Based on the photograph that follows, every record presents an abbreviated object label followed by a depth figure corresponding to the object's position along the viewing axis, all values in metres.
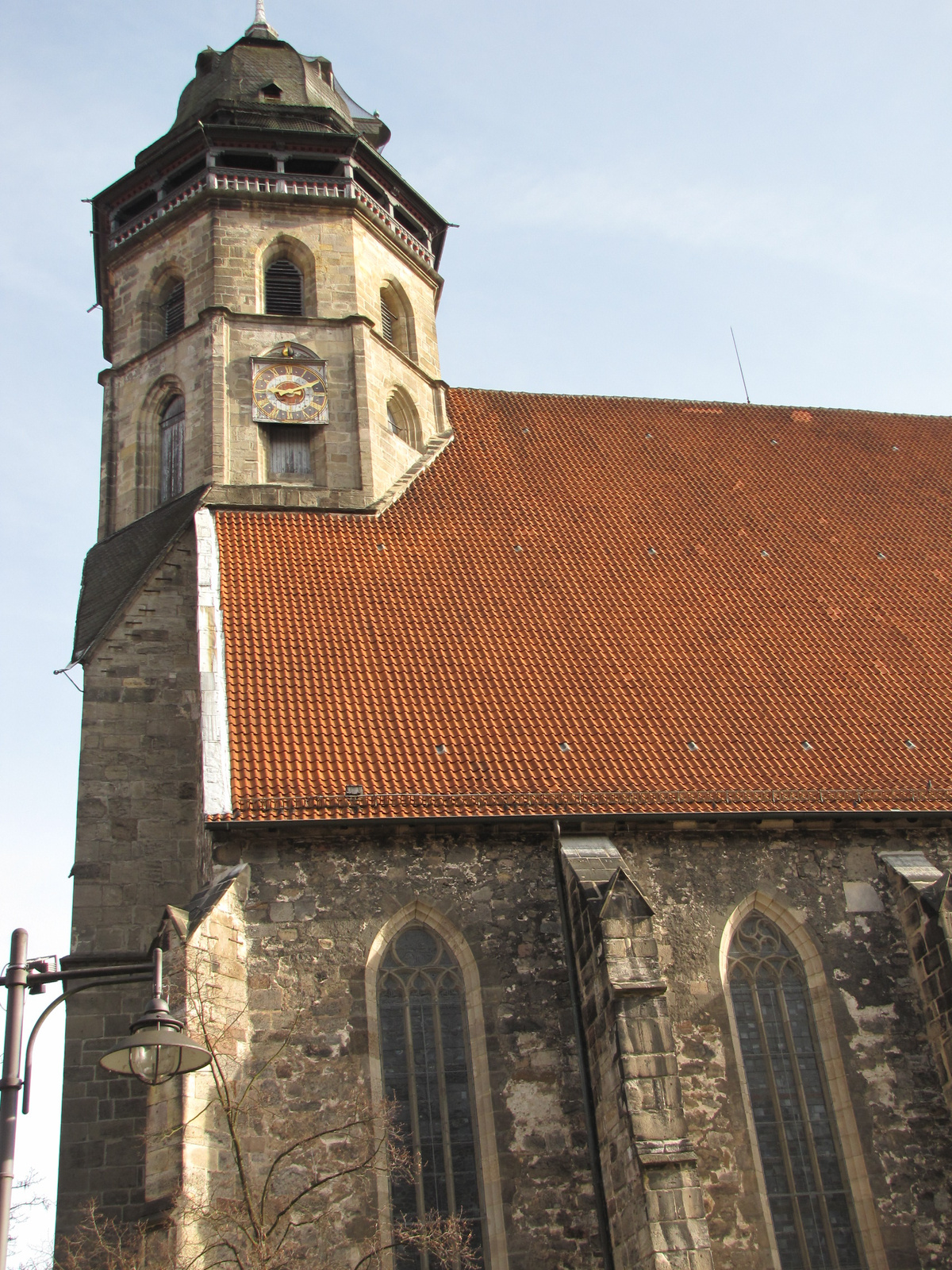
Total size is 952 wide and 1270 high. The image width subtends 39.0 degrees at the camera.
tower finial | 22.62
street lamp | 6.93
